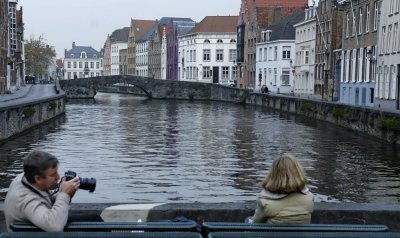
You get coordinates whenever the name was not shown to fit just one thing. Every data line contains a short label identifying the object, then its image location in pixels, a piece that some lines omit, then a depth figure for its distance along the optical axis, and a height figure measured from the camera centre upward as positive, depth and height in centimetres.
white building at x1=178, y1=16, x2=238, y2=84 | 9725 +277
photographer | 448 -84
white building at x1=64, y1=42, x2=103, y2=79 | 16700 +170
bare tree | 9438 +162
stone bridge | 7719 -218
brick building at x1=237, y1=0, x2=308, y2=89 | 7975 +561
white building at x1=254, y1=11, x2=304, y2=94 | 7144 +167
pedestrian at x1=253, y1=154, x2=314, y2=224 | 499 -95
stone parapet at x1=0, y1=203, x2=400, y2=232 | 648 -138
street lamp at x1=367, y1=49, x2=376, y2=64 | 4010 +88
